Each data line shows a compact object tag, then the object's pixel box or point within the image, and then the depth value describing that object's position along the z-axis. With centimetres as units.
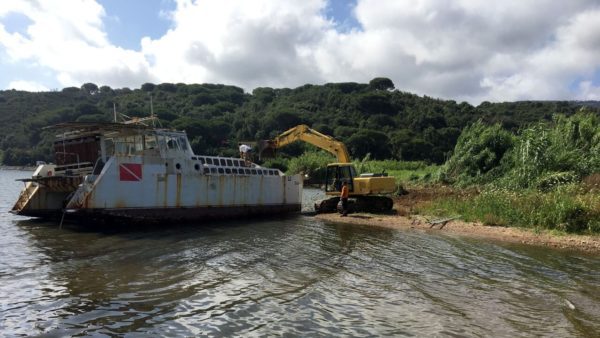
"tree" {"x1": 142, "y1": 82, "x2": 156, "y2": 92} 15750
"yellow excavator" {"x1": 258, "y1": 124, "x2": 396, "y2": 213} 2337
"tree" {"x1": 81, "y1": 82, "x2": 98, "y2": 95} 15868
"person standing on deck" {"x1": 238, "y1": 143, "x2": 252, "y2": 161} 2488
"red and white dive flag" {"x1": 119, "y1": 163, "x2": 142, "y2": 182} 1797
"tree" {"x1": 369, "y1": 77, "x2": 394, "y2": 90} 12850
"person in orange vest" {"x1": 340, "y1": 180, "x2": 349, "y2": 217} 2305
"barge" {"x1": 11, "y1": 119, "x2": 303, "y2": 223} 1770
